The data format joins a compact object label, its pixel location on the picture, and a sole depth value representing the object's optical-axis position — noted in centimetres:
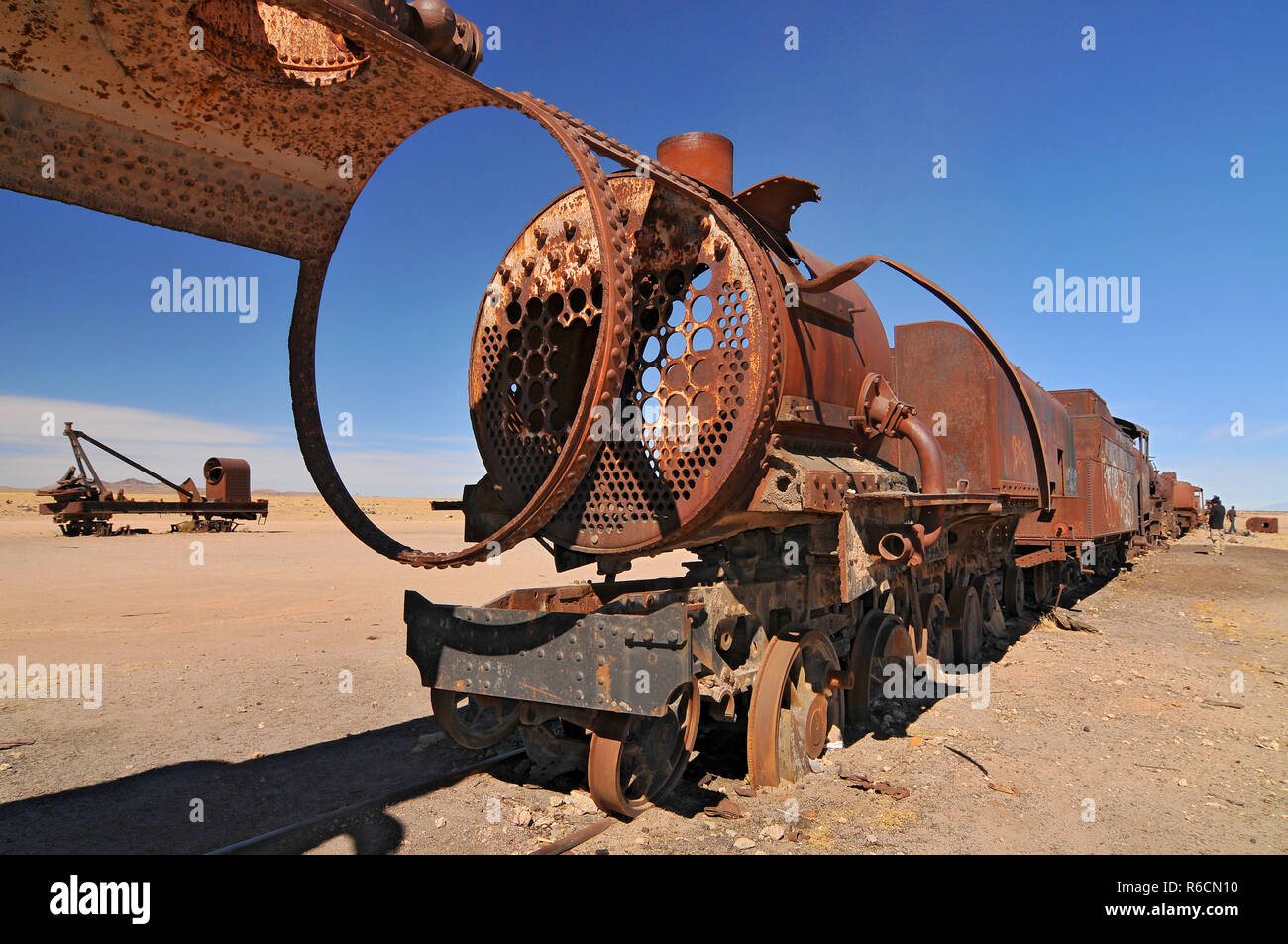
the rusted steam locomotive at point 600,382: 342
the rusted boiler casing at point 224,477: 2608
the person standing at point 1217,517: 3769
